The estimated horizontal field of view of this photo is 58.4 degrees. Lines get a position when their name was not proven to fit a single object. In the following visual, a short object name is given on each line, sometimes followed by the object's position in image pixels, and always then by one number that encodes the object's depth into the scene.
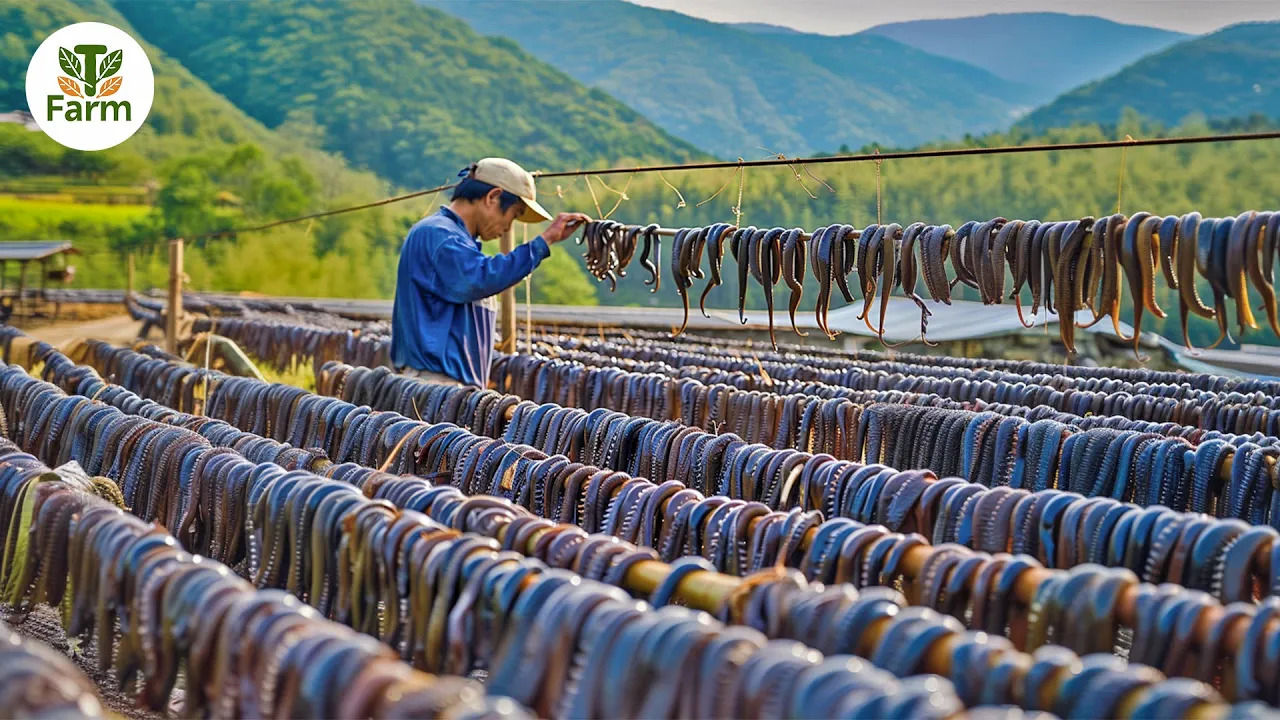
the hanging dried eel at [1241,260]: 3.19
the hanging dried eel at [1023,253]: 3.76
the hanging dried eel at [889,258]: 4.02
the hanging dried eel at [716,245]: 4.47
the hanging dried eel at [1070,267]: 3.65
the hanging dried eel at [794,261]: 4.34
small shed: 25.03
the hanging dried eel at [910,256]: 3.98
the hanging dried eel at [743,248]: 4.44
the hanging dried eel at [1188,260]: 3.29
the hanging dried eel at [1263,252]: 3.15
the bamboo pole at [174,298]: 10.84
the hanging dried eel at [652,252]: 4.76
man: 5.16
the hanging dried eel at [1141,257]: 3.46
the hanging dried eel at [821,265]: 4.22
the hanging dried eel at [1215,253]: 3.25
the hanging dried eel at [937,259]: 3.86
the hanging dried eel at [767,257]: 4.43
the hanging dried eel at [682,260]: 4.64
